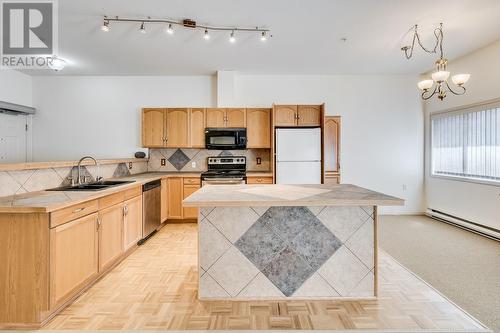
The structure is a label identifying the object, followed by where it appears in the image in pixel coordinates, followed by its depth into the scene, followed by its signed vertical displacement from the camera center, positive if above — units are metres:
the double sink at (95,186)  2.91 -0.24
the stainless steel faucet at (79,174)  3.17 -0.11
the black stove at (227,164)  5.29 +0.02
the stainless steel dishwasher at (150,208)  3.83 -0.65
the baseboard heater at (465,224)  3.96 -0.95
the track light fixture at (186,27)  3.22 +1.72
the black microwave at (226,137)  4.97 +0.51
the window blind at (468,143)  4.02 +0.37
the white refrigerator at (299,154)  4.76 +0.20
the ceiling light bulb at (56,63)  4.43 +1.72
